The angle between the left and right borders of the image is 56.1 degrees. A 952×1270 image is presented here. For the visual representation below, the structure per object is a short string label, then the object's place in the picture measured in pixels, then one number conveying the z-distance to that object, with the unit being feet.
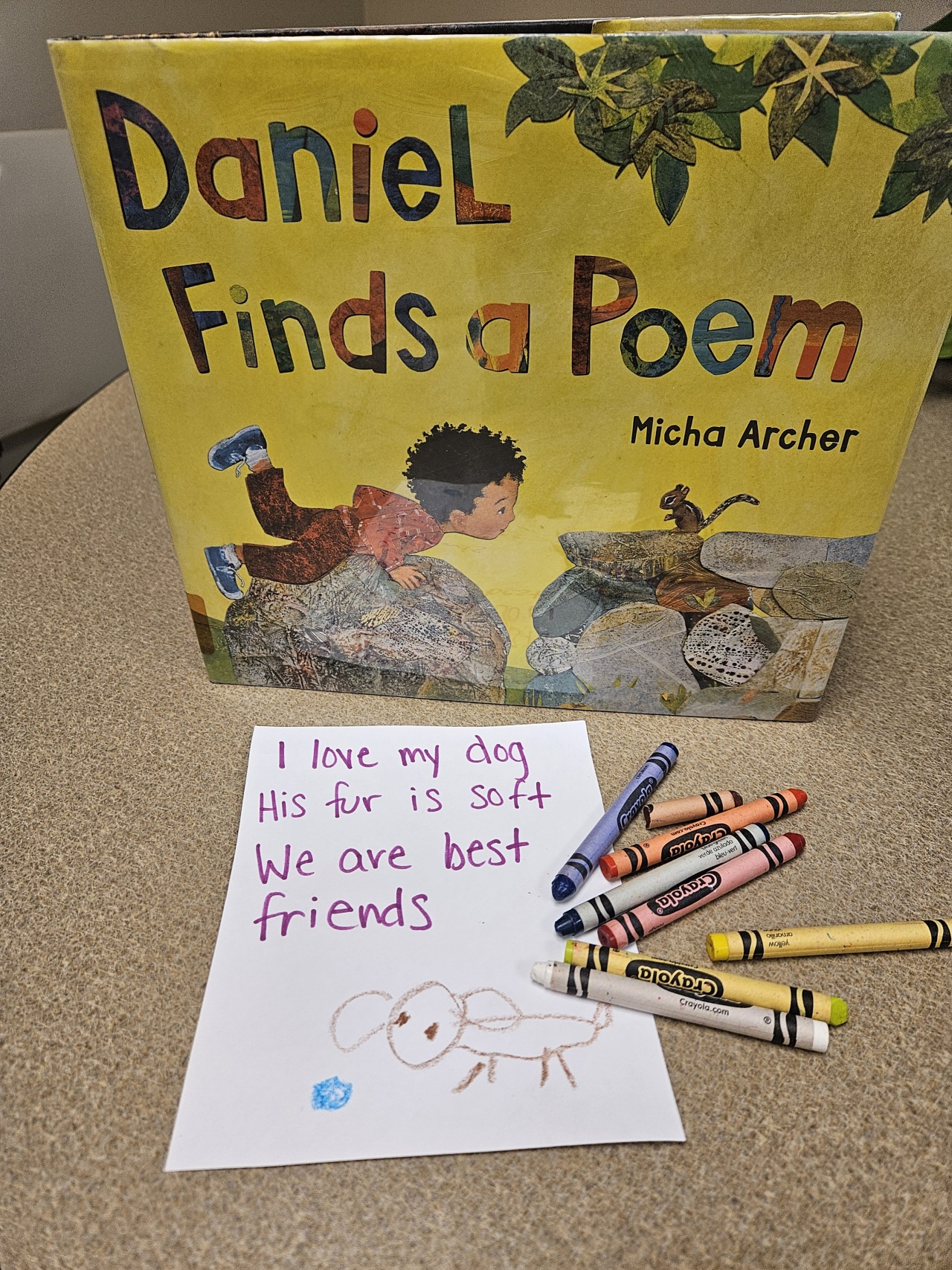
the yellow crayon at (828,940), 1.31
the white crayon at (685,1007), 1.21
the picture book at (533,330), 1.17
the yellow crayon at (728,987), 1.24
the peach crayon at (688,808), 1.51
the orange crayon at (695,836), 1.43
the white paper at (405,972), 1.14
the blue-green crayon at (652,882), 1.34
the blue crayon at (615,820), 1.40
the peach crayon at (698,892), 1.33
